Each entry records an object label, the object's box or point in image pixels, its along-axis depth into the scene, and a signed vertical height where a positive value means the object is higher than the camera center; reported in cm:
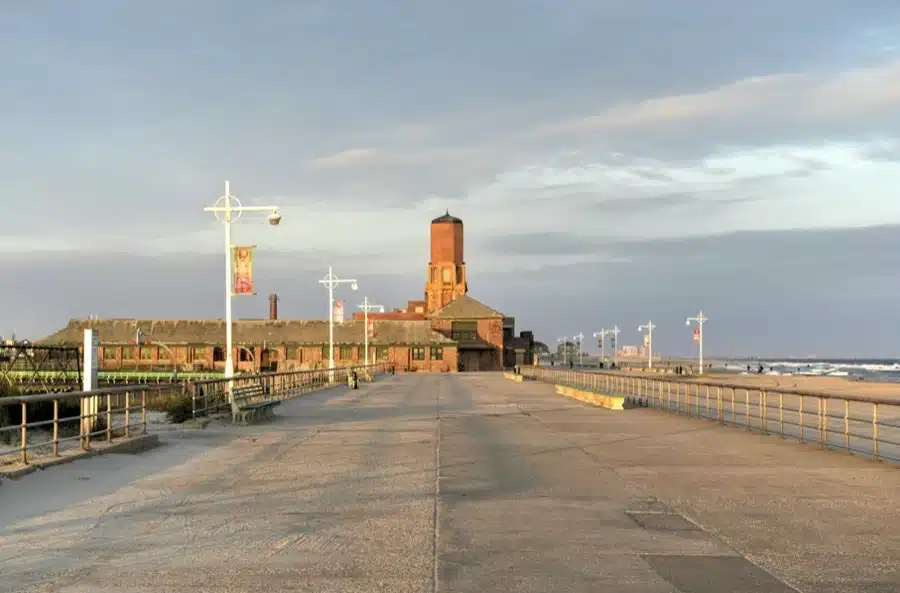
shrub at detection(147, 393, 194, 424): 2595 -200
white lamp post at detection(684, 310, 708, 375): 10438 +159
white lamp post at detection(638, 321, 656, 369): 11443 +29
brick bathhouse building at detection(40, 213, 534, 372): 10838 -49
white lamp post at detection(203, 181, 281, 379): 3159 +376
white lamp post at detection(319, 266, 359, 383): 6450 +365
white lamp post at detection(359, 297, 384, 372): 8529 +266
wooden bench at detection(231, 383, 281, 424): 2527 -186
